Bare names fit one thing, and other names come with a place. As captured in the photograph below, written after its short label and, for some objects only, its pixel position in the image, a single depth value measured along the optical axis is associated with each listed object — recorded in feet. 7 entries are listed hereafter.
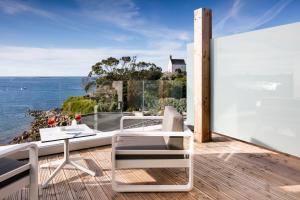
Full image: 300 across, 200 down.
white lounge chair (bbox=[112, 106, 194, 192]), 8.39
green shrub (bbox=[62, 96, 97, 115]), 12.69
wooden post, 14.12
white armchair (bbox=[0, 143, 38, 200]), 6.22
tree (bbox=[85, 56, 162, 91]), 13.98
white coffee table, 9.15
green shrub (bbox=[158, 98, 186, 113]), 16.07
